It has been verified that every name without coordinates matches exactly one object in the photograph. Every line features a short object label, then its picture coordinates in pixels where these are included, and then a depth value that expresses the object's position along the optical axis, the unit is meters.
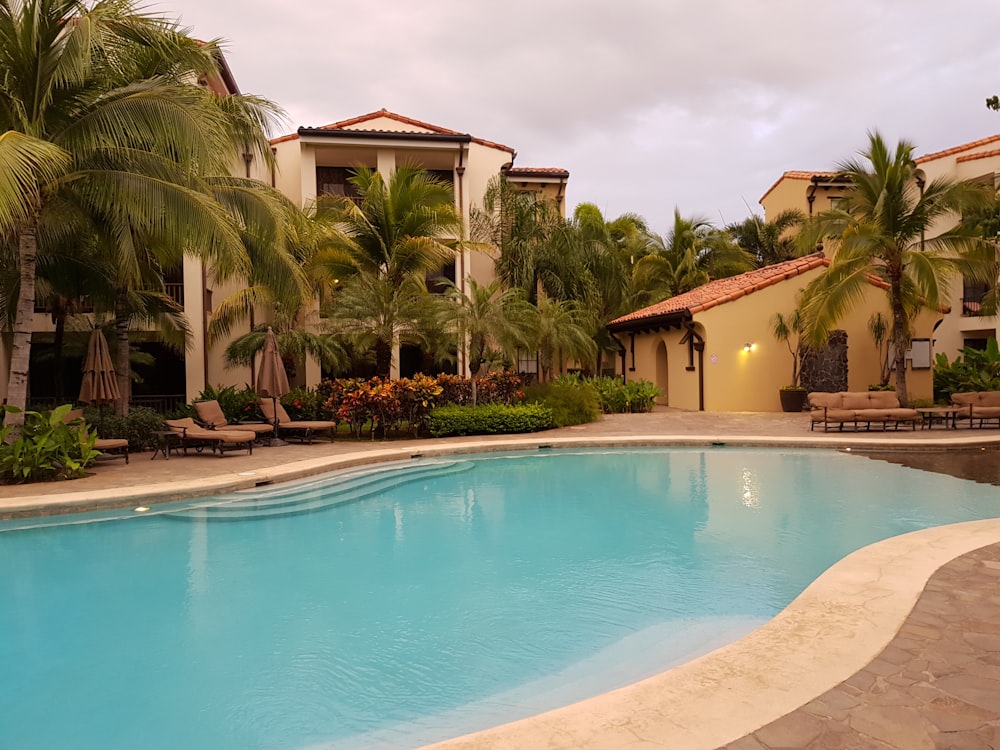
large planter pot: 20.34
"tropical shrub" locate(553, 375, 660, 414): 21.09
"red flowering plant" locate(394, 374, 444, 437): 15.76
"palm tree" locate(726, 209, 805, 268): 30.50
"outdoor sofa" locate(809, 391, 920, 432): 15.63
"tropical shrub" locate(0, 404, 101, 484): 10.13
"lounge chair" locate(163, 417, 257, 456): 12.44
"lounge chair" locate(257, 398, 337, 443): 14.82
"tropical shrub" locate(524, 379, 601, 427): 17.58
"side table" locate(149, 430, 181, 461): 12.63
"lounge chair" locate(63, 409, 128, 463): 11.41
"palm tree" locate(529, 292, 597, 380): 19.89
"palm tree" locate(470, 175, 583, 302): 23.12
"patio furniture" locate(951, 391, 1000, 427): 15.77
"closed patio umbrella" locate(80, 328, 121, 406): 12.58
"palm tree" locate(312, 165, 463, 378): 16.05
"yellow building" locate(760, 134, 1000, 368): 25.62
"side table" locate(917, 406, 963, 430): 16.06
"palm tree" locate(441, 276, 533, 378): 16.03
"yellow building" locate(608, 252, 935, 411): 20.70
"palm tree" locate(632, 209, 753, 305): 28.48
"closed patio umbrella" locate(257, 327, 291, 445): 14.23
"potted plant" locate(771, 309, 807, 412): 20.41
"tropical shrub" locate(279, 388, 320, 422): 16.48
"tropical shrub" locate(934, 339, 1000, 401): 20.16
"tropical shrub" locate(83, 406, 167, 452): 13.47
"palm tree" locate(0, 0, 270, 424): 9.77
